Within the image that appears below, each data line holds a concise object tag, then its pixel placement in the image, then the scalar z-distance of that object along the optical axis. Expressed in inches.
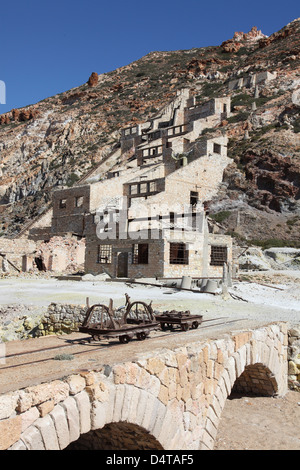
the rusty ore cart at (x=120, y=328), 277.9
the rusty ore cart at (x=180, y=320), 333.1
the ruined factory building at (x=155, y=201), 885.8
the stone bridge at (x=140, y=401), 146.7
